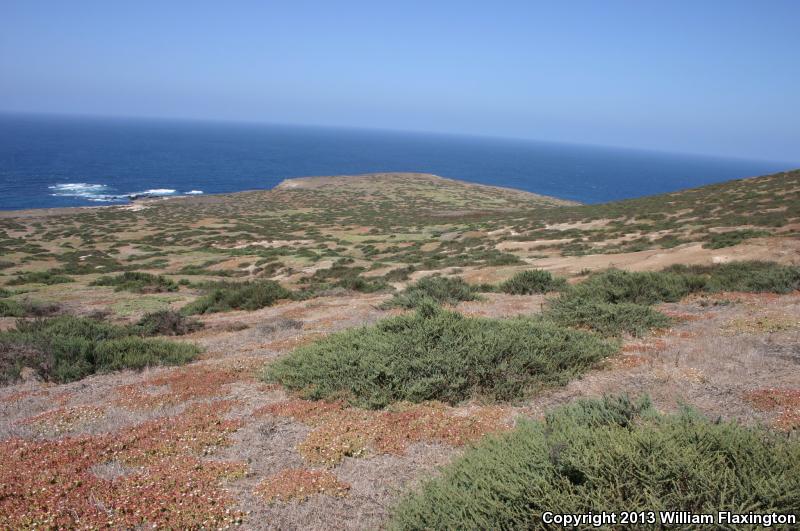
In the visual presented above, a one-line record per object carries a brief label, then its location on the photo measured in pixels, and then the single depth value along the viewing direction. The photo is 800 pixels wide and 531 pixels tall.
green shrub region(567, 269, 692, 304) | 13.01
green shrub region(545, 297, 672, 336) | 10.40
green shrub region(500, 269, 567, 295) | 16.59
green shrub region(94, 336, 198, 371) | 10.27
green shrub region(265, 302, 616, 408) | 7.52
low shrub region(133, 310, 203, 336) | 14.09
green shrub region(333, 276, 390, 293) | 21.11
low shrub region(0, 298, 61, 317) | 17.72
